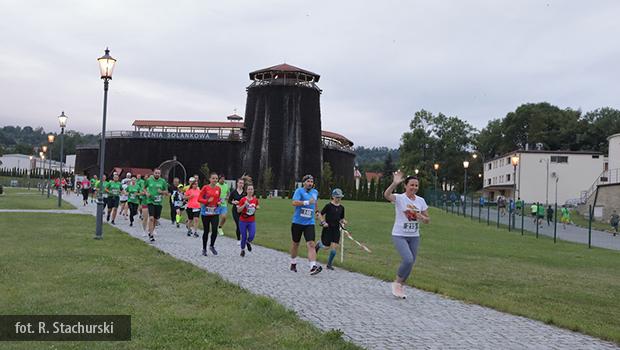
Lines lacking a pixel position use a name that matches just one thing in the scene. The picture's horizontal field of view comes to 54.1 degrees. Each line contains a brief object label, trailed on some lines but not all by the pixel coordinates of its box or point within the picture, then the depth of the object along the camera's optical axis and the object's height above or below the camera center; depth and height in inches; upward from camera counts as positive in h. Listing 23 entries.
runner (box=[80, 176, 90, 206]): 1478.8 -20.6
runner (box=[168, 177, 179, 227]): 880.3 -14.9
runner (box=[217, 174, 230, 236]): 666.8 -6.6
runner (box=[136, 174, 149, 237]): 682.3 -23.6
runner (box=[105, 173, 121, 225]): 894.4 -14.7
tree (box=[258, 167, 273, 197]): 2549.2 +44.1
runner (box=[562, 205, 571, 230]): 1533.2 -32.2
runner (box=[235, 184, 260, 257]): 538.6 -23.6
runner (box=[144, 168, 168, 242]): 652.1 -9.8
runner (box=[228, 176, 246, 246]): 663.8 -5.0
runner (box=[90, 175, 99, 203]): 1320.3 -31.4
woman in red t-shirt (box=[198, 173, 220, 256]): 536.1 -20.7
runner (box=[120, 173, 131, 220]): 943.3 -23.6
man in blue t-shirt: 450.0 -18.1
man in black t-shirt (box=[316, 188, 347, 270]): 487.8 -24.8
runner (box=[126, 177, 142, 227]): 764.2 -15.9
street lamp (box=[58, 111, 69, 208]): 1395.2 +139.3
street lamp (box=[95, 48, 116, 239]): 690.2 +124.7
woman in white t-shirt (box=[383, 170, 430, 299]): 362.0 -17.3
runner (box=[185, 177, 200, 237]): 732.0 -20.4
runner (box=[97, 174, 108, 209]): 709.6 -6.7
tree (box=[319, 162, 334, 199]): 2497.5 +52.3
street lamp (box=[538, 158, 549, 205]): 2906.3 +72.2
